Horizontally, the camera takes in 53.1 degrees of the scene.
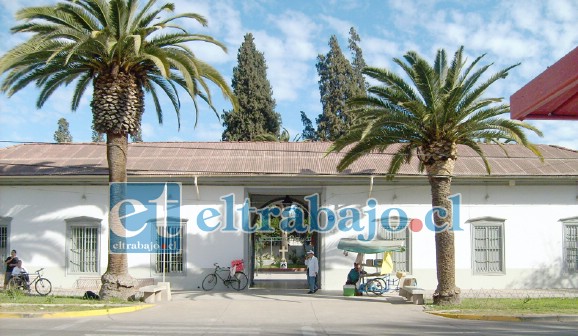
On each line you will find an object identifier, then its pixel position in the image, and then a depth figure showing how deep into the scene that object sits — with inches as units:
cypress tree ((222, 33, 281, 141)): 1630.2
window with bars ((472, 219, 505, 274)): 896.3
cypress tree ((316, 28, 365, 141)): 1795.0
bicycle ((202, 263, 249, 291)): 874.1
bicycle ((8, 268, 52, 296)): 772.6
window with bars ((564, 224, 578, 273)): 900.0
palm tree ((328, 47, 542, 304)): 682.2
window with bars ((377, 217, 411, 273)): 898.1
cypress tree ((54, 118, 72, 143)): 3245.6
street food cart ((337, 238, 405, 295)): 803.4
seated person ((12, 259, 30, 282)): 772.7
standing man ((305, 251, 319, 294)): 842.0
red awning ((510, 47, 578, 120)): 154.6
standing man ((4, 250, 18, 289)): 785.6
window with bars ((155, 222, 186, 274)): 888.3
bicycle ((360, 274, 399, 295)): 824.3
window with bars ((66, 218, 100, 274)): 893.8
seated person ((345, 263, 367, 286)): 826.2
